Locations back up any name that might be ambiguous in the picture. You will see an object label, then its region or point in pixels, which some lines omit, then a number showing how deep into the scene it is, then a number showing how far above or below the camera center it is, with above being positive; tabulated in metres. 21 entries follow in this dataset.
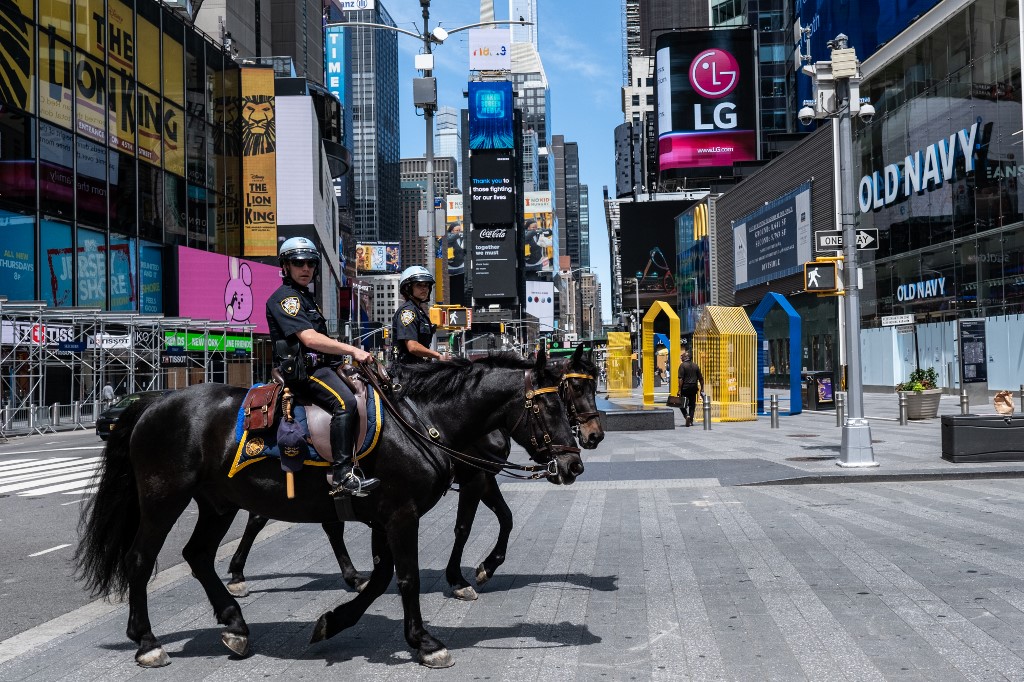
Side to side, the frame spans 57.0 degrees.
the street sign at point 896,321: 43.62 +1.11
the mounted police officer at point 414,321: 8.29 +0.28
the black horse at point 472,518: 6.59 -1.43
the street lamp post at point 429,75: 22.44 +6.70
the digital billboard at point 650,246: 118.38 +12.92
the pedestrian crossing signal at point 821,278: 17.08 +1.24
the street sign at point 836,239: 16.70 +1.89
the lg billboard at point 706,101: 90.69 +24.29
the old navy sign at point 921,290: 42.78 +2.55
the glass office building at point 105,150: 38.94 +10.09
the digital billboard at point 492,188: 179.50 +31.47
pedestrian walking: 27.88 -0.96
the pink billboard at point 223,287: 52.38 +4.15
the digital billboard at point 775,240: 57.97 +7.26
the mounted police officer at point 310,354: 6.00 +0.00
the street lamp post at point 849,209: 15.95 +2.37
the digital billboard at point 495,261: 186.62 +17.97
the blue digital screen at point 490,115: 174.00 +44.10
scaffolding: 32.25 +0.25
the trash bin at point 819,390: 35.16 -1.68
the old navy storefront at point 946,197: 37.03 +6.64
